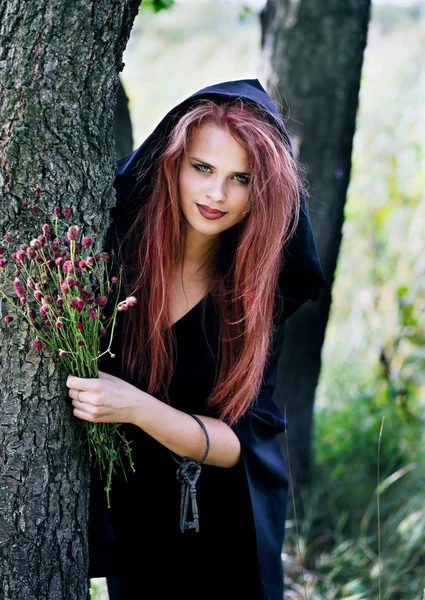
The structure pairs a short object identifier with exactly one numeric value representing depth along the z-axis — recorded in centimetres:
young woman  217
